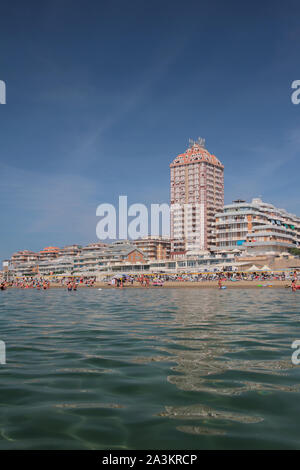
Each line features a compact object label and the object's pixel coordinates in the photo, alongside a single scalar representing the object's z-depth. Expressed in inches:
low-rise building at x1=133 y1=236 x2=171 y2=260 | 6018.7
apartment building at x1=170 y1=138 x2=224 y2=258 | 5600.4
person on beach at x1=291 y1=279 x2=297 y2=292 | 1647.4
